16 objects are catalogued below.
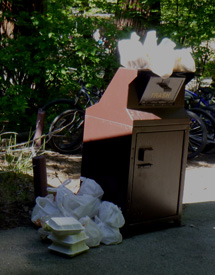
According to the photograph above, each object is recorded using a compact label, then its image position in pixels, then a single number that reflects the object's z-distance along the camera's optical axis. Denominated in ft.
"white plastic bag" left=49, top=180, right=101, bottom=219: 15.03
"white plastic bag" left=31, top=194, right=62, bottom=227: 15.35
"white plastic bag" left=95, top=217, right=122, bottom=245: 14.92
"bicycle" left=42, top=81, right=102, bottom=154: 26.50
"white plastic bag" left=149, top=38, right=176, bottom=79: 14.62
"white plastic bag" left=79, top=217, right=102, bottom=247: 14.46
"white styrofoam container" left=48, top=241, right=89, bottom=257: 13.56
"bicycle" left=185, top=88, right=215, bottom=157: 30.45
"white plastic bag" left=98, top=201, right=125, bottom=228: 15.01
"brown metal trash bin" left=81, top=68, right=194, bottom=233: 15.28
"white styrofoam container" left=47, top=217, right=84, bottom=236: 13.51
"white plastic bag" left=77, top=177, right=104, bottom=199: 15.88
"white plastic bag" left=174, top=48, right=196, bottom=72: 15.73
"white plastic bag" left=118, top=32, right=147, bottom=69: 14.85
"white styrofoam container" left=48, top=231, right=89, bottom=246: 13.55
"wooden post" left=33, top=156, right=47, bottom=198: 17.15
